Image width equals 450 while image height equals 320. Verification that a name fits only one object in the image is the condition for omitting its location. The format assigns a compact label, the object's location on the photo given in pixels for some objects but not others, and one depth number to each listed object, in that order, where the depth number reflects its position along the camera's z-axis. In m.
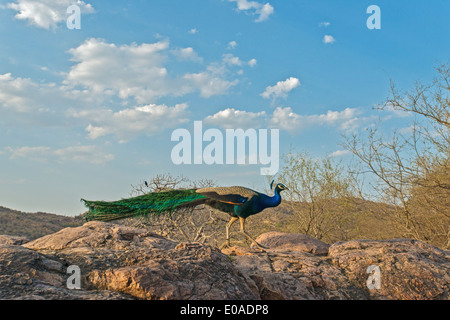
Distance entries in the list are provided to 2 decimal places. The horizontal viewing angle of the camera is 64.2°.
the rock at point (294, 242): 7.30
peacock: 7.64
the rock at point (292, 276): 5.12
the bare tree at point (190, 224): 14.28
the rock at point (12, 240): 6.39
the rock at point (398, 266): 5.62
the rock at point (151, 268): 3.87
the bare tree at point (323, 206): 14.49
